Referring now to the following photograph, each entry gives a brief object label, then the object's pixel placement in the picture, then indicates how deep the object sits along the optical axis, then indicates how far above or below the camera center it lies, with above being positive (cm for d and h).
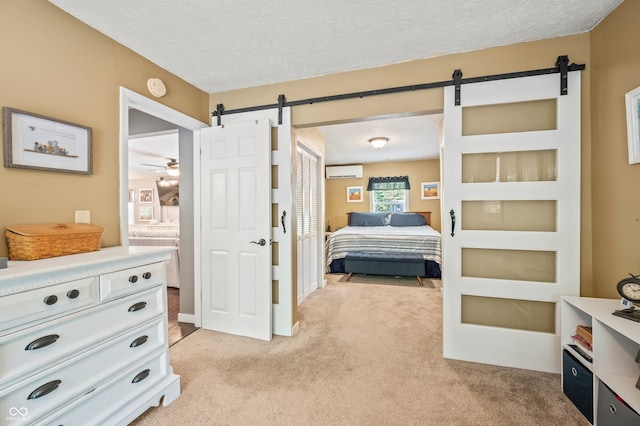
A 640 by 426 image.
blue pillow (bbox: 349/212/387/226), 666 -18
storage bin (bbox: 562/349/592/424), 150 -104
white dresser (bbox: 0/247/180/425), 105 -60
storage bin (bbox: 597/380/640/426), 122 -97
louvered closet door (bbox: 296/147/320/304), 353 -16
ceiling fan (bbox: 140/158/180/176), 580 +101
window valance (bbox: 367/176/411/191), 695 +77
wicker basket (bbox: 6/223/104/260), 132 -15
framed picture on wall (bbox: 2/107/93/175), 138 +40
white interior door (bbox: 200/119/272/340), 247 -16
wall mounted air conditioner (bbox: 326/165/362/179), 710 +108
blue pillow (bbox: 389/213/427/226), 642 -20
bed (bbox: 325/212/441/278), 457 -59
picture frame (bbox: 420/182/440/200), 680 +56
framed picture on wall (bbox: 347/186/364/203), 735 +49
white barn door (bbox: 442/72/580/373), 193 -5
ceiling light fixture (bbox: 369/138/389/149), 468 +125
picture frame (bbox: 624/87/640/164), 148 +50
